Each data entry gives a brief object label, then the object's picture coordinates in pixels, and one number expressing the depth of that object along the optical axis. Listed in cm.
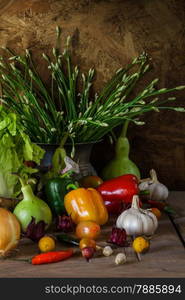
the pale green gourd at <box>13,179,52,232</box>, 152
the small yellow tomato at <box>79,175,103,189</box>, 191
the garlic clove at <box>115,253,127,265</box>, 129
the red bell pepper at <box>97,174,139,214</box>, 180
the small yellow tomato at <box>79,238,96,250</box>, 139
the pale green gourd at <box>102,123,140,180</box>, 205
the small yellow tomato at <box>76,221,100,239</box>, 151
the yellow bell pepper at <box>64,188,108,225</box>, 164
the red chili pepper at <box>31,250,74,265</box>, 131
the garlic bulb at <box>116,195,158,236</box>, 152
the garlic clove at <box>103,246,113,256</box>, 136
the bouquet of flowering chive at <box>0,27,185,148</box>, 192
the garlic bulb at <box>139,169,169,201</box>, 194
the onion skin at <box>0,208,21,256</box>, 138
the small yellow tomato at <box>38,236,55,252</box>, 139
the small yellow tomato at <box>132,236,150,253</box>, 138
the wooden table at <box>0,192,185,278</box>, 123
